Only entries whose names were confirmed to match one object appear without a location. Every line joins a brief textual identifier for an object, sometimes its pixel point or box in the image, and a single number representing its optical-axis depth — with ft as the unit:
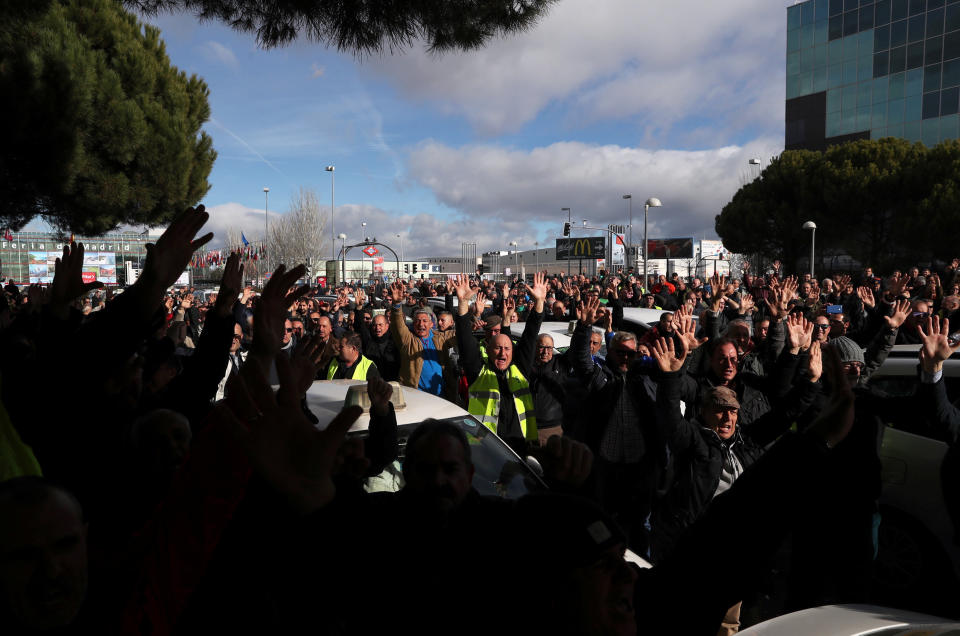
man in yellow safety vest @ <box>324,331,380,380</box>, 19.66
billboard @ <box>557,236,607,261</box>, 193.26
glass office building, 122.42
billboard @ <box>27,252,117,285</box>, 91.20
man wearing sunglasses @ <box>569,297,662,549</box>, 13.65
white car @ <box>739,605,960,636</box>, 7.58
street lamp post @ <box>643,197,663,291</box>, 77.02
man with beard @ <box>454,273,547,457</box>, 16.25
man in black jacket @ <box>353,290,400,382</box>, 22.90
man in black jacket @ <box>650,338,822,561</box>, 11.48
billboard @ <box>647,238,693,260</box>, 298.35
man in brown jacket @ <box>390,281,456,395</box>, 20.74
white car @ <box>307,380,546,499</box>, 10.52
